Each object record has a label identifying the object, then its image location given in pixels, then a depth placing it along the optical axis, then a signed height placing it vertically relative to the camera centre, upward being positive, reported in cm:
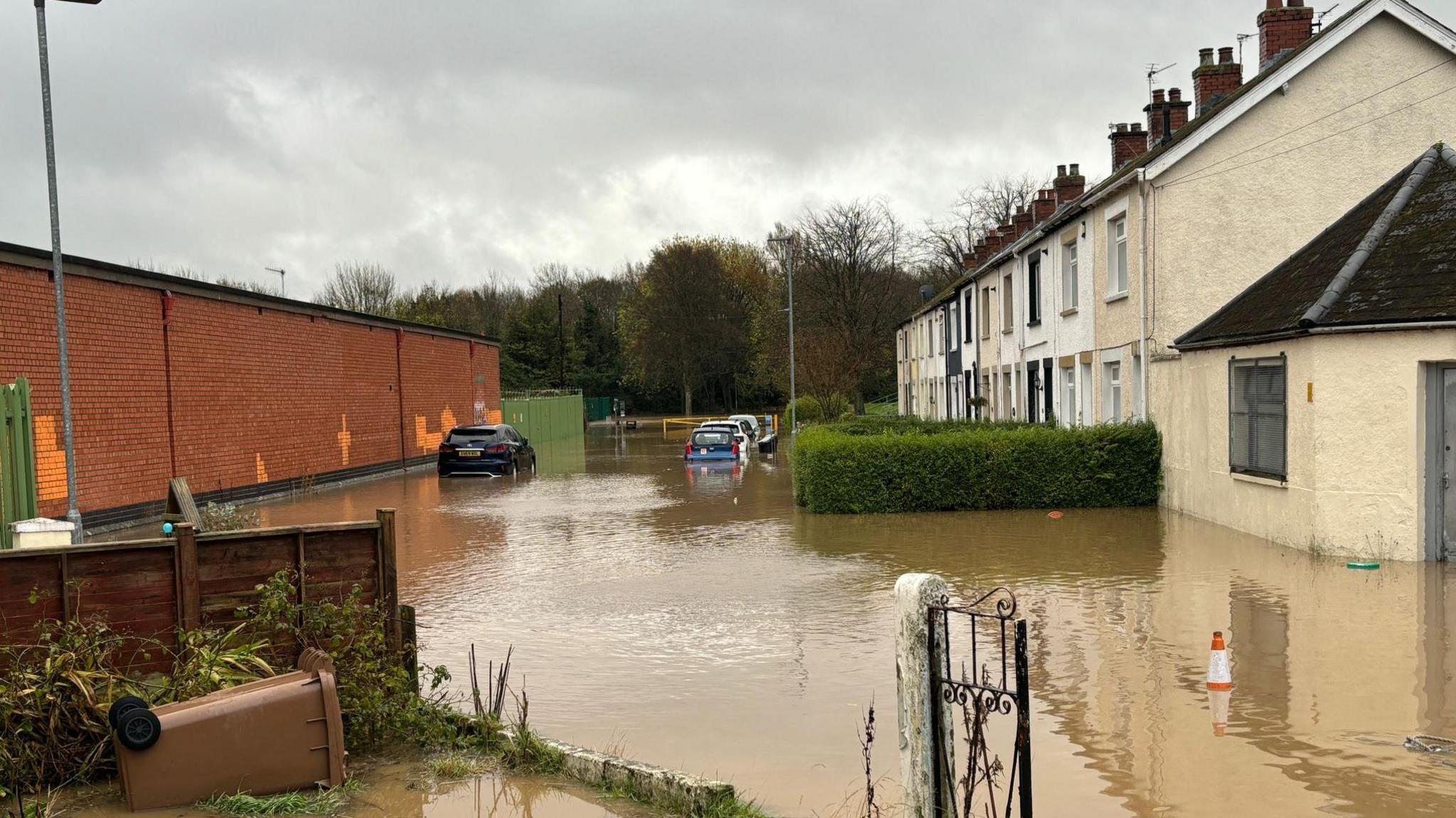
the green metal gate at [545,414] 5497 -194
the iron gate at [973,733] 525 -171
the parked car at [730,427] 3762 -182
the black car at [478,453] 3388 -215
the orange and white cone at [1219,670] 841 -222
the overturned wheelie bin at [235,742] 641 -198
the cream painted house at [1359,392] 1377 -49
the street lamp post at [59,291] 1402 +125
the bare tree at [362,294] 7900 +581
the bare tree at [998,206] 7512 +993
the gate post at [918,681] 566 -151
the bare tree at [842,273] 6744 +535
